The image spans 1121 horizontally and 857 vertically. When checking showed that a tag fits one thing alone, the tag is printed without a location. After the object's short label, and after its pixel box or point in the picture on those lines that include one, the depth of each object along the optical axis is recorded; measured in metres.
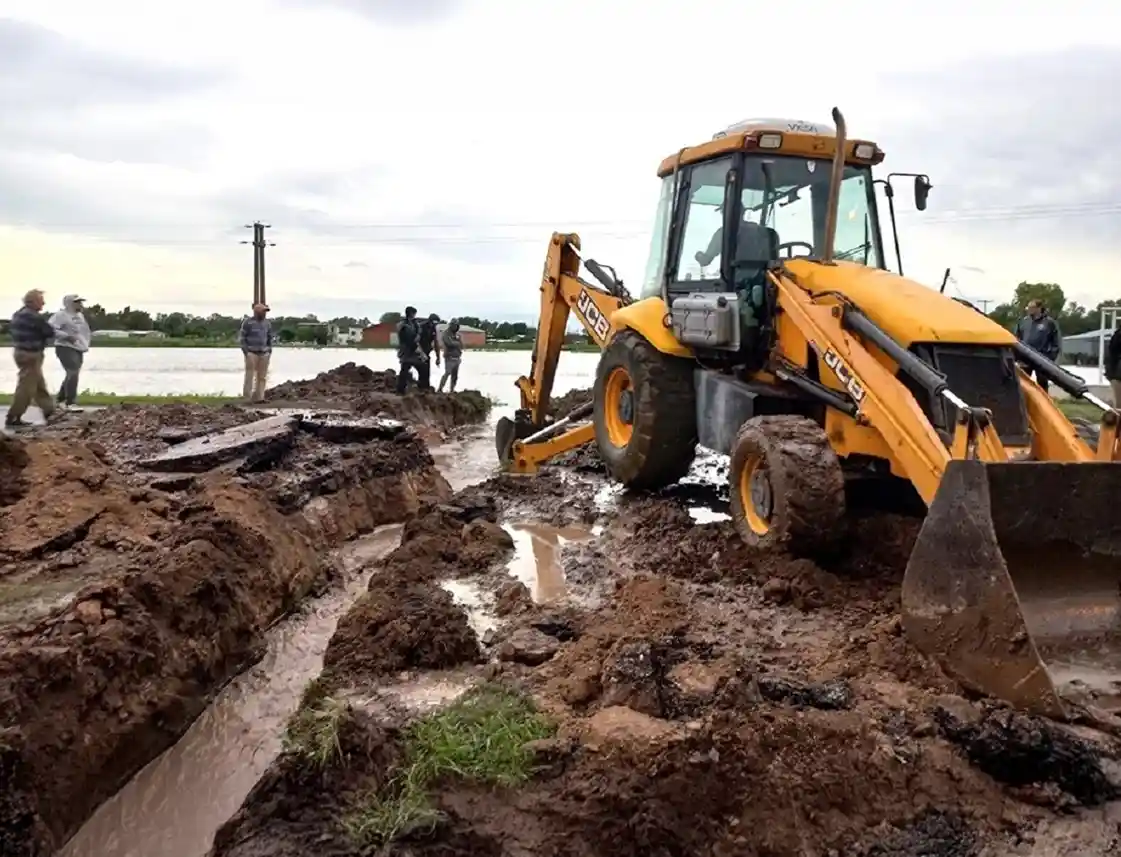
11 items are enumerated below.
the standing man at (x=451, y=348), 19.75
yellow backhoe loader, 4.59
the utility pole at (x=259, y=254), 35.22
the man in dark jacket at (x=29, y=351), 12.19
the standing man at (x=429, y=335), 18.14
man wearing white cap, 14.07
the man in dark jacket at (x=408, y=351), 17.56
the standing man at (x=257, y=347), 16.20
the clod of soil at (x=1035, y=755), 3.64
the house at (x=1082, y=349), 32.91
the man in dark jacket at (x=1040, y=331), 13.05
